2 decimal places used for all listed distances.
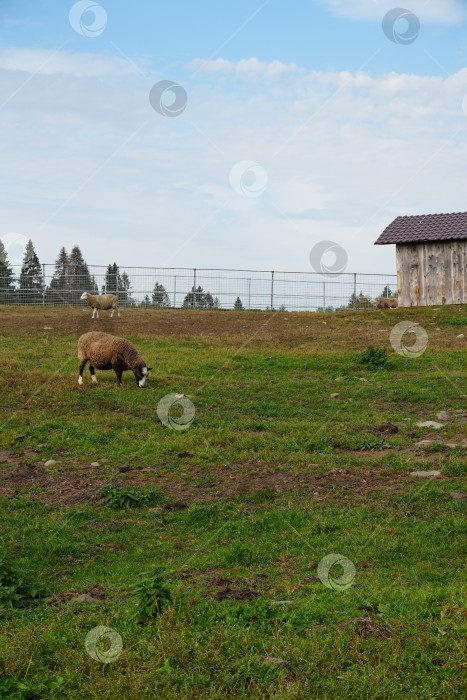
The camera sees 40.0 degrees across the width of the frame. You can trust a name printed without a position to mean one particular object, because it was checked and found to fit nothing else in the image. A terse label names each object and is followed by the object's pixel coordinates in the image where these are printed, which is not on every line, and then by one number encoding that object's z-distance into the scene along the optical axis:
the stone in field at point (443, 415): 12.67
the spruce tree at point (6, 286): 42.19
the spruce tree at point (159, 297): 40.75
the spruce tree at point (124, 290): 41.34
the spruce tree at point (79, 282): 41.94
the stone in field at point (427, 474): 9.22
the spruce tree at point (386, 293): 41.92
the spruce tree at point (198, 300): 40.31
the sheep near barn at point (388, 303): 34.04
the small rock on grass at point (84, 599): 5.67
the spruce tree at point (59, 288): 42.09
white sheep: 31.77
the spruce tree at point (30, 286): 42.25
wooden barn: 30.14
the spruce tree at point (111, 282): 41.38
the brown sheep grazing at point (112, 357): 16.62
